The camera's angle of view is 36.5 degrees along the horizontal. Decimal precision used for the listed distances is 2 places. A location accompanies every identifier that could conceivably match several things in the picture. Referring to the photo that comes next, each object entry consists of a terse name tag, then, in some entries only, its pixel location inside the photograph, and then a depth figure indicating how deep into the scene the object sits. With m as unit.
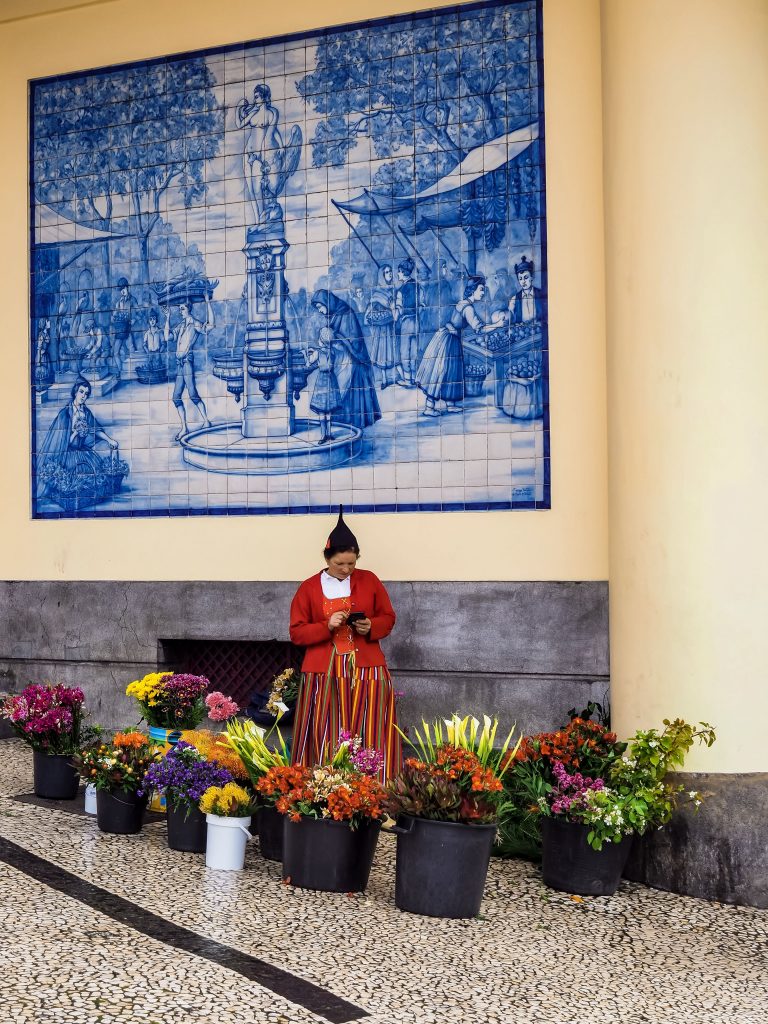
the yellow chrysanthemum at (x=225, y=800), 5.18
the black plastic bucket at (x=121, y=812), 5.79
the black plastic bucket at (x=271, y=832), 5.43
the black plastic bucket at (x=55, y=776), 6.55
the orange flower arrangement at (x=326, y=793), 4.78
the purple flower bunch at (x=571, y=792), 5.01
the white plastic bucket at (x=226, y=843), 5.20
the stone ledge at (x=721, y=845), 4.99
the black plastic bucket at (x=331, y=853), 4.86
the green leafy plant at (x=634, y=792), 4.95
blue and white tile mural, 6.99
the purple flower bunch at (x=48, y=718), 6.51
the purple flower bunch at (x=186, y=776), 5.36
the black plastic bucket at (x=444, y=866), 4.62
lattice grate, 7.62
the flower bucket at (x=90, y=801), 6.14
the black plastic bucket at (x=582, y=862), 5.02
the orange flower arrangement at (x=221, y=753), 5.48
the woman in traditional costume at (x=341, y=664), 5.92
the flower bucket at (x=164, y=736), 6.52
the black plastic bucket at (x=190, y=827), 5.49
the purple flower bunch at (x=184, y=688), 6.61
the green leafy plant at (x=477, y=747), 5.11
